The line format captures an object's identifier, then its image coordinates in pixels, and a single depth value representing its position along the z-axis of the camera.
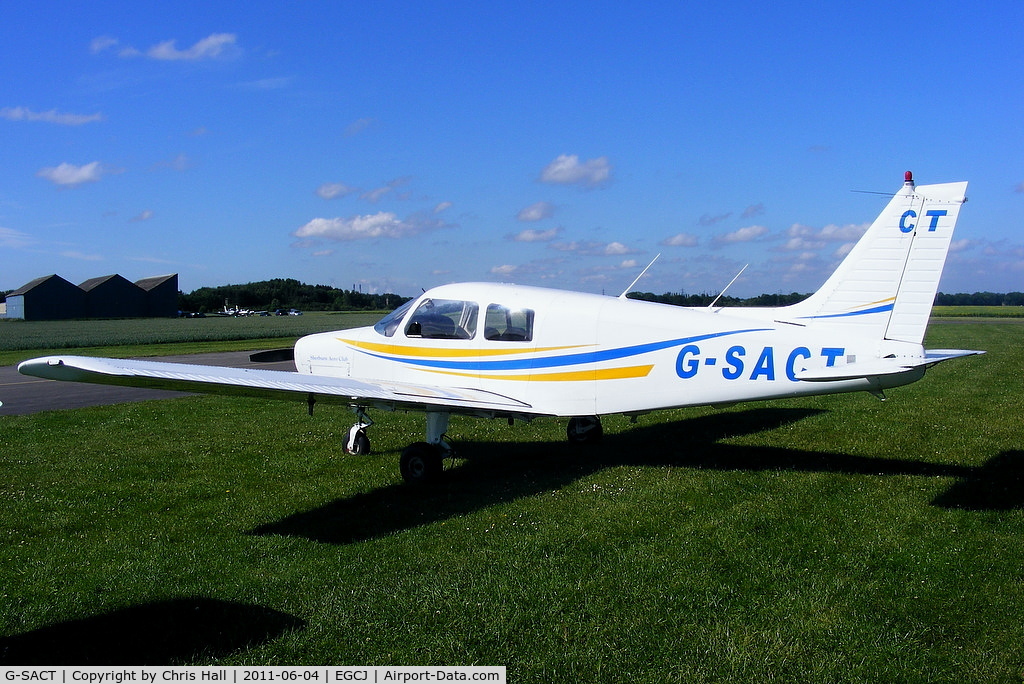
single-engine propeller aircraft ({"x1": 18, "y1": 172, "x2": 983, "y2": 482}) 6.75
